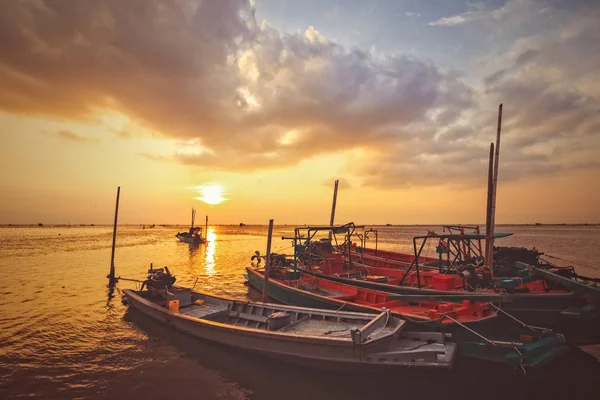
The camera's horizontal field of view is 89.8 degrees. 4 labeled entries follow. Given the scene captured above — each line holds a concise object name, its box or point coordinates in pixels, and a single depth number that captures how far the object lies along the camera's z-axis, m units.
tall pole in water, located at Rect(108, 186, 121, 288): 21.08
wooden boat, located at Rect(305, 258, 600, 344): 9.82
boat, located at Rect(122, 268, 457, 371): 8.37
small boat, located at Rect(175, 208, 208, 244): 62.72
